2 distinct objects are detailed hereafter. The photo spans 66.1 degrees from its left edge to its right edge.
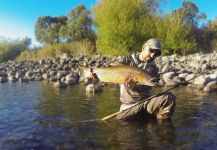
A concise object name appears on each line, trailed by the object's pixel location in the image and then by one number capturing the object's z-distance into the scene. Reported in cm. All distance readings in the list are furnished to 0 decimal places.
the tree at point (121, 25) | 1349
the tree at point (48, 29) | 2261
